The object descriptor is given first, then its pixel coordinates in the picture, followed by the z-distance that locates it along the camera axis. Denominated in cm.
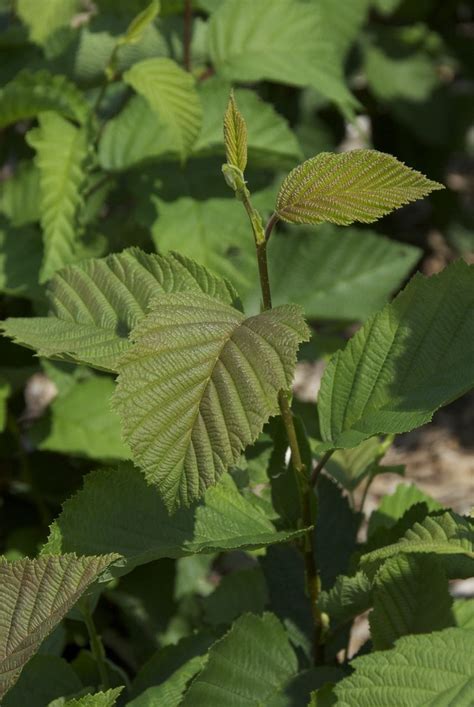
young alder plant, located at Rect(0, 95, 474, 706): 122
